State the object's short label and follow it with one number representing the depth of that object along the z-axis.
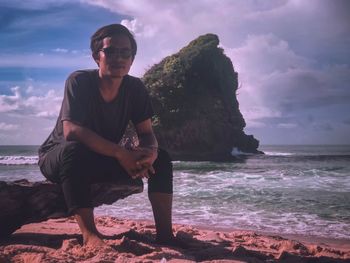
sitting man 2.37
